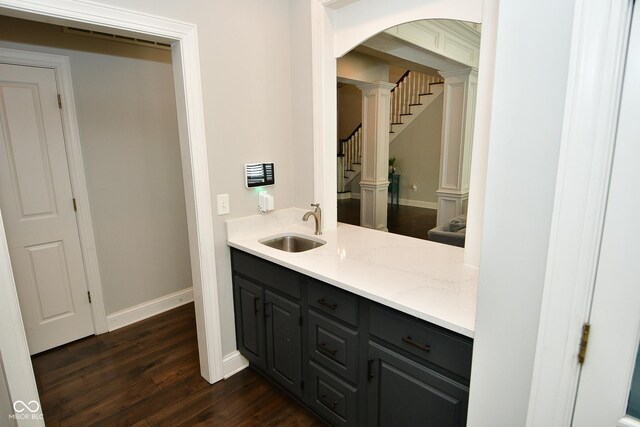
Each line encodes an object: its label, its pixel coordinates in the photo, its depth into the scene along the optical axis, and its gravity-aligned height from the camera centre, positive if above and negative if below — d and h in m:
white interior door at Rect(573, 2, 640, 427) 0.80 -0.34
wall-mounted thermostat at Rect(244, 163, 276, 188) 2.35 -0.13
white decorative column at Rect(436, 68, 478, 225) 4.57 +0.20
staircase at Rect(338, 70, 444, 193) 7.63 +1.06
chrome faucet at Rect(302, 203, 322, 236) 2.39 -0.42
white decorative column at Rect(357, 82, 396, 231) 5.45 -0.01
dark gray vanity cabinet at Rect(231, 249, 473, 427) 1.32 -0.92
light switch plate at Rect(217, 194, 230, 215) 2.24 -0.31
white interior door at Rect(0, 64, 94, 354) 2.38 -0.37
